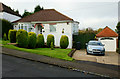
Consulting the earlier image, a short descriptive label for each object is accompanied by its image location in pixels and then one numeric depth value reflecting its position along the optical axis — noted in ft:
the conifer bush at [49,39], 49.70
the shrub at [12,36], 46.83
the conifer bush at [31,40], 40.57
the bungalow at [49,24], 56.90
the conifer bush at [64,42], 51.70
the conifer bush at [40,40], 48.03
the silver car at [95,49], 38.19
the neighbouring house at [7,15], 66.28
